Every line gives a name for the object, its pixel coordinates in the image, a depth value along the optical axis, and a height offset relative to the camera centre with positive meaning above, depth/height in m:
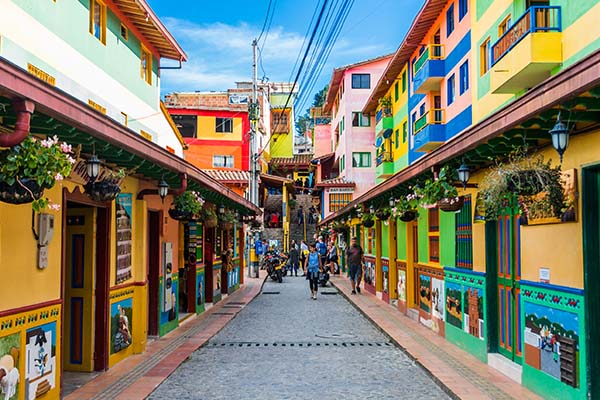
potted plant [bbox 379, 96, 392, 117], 33.44 +6.72
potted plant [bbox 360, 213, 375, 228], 18.33 +0.31
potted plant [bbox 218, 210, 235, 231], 17.62 +0.34
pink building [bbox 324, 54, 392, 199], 45.41 +7.61
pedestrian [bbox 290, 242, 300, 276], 34.56 -1.67
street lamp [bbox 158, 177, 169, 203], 9.83 +0.69
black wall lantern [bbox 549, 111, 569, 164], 5.48 +0.81
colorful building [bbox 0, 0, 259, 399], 5.73 +0.23
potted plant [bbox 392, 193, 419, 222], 13.10 +0.43
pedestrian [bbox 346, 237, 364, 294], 21.72 -1.19
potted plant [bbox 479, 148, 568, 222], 6.48 +0.44
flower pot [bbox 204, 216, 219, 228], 14.75 +0.21
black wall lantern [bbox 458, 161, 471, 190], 8.52 +0.77
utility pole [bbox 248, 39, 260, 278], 29.44 +4.28
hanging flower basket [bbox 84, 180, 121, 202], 7.11 +0.49
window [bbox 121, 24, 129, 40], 17.02 +5.54
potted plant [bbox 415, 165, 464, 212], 9.41 +0.54
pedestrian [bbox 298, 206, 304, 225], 57.12 +1.26
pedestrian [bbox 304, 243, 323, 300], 20.27 -1.31
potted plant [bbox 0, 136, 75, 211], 4.59 +0.48
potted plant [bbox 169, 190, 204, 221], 11.59 +0.47
